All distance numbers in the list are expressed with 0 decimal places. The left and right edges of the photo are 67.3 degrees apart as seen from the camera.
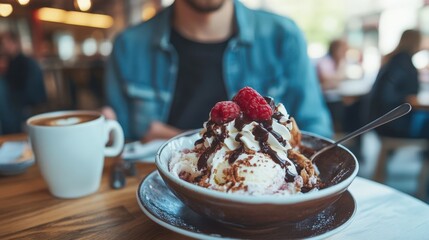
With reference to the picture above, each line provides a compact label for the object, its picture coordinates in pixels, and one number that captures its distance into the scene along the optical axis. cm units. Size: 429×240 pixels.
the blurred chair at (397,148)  273
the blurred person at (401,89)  278
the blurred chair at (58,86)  657
